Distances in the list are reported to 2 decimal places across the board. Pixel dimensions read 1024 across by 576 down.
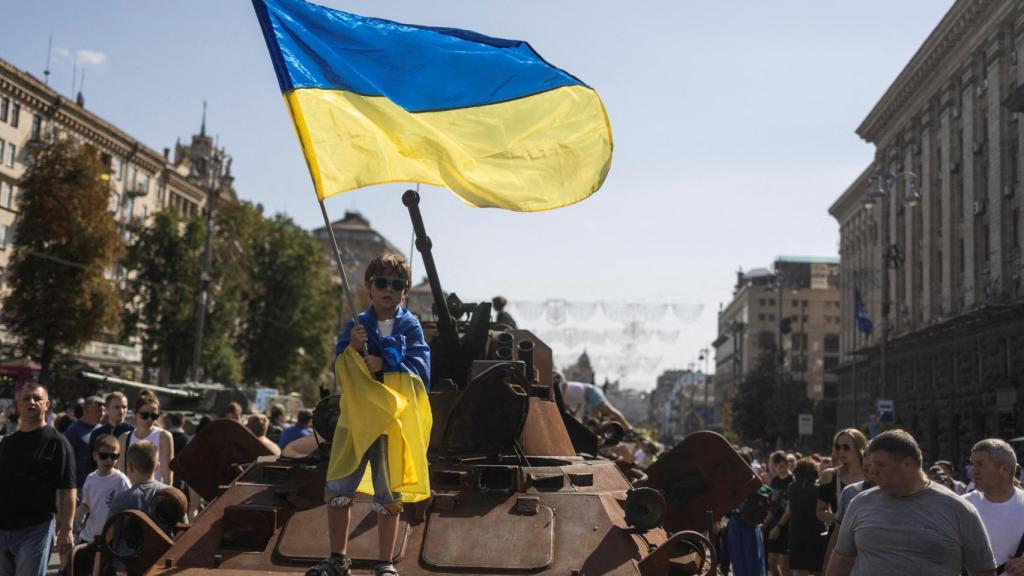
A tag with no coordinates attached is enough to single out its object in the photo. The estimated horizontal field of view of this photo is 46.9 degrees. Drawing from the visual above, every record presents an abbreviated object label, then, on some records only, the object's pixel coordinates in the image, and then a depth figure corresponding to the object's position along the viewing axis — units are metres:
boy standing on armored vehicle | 5.51
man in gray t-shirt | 5.30
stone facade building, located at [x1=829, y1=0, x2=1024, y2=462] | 37.41
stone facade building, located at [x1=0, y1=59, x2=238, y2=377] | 49.47
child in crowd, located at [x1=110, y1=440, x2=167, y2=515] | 8.17
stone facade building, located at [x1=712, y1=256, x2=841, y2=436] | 100.44
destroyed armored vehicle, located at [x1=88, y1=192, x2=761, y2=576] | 6.16
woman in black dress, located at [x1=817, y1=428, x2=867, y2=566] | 9.03
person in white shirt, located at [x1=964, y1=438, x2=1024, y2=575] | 6.88
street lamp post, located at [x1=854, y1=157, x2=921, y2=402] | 29.75
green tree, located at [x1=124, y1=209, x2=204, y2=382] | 52.84
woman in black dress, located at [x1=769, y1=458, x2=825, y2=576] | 11.32
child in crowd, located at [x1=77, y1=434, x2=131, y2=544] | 8.81
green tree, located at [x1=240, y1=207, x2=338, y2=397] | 59.75
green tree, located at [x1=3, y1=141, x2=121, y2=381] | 39.88
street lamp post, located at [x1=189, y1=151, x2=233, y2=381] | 37.44
